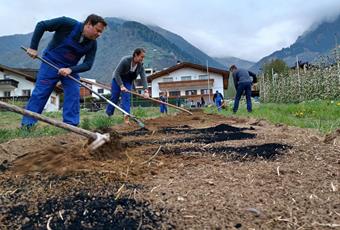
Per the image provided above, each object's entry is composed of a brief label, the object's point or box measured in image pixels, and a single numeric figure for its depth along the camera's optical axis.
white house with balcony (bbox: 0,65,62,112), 44.47
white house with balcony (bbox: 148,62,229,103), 47.88
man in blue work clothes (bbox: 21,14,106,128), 4.92
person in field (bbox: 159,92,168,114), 18.25
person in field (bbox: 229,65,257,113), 10.93
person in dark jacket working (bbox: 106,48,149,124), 7.09
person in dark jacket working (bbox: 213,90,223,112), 21.88
